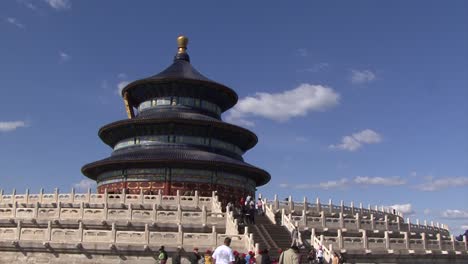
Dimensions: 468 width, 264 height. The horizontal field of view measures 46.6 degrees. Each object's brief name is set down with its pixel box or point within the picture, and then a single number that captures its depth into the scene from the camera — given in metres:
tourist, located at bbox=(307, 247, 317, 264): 24.44
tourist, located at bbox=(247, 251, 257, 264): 20.41
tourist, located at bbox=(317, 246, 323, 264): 24.27
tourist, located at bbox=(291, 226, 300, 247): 26.83
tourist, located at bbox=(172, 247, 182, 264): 22.95
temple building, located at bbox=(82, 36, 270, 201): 45.88
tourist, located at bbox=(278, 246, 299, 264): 13.45
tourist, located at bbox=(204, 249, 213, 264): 19.36
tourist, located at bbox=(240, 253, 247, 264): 19.55
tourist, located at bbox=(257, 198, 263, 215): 34.27
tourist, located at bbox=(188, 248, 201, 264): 21.94
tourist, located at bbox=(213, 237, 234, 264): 15.05
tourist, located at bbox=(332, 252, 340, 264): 20.95
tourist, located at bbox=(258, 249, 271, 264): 15.94
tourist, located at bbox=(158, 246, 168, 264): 22.47
